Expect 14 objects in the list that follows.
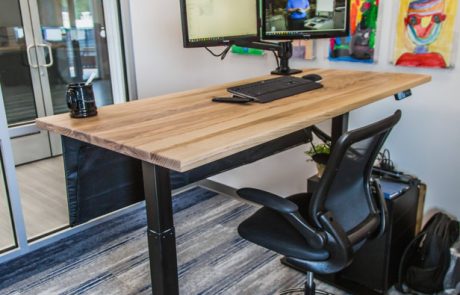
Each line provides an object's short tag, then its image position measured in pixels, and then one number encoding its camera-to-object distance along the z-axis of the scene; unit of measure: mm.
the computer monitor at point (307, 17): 2078
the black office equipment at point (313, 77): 2018
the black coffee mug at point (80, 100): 1461
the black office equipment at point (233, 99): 1636
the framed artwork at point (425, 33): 2066
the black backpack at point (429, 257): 1993
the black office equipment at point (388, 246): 2014
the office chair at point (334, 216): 1319
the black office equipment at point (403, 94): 1899
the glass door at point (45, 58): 3631
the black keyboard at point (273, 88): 1676
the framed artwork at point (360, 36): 2291
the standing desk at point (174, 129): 1111
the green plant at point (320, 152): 2156
